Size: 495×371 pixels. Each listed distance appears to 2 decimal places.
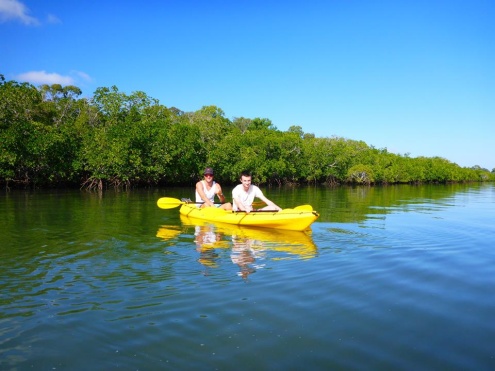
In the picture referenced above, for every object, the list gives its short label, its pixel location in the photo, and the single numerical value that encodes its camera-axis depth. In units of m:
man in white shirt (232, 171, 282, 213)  9.73
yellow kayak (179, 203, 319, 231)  8.78
